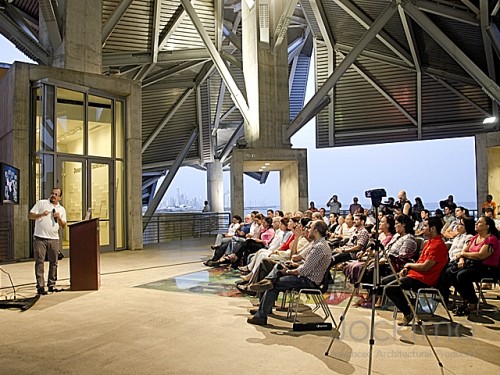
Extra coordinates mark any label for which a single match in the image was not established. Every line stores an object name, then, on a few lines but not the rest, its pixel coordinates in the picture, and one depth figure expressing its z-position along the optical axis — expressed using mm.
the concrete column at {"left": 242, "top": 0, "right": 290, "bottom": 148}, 15867
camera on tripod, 3875
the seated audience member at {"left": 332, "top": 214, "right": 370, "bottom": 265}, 7660
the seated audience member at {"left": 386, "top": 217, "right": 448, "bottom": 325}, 4895
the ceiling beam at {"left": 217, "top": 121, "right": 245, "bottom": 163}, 27630
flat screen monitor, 6535
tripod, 3630
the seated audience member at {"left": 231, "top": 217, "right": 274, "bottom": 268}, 9109
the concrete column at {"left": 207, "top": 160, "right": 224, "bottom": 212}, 27578
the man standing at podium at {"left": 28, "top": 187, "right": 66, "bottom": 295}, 6922
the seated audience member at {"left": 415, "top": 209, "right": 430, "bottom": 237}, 8752
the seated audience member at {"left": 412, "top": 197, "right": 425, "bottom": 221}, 11444
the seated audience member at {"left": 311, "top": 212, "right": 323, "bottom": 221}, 8195
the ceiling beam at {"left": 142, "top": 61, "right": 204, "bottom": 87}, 20062
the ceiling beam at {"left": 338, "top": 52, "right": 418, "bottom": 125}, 20828
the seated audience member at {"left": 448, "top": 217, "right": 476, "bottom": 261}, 6195
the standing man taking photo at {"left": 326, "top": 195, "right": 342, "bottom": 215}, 17094
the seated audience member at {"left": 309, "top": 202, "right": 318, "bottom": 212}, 15364
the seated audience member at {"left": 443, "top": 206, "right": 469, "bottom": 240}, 7843
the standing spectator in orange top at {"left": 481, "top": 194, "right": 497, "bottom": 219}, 10450
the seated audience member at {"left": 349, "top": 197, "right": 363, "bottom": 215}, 14448
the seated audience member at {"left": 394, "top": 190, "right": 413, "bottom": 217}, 9531
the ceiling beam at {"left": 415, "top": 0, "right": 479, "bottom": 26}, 14500
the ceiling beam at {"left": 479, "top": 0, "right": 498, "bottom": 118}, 13595
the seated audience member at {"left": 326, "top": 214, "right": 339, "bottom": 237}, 11345
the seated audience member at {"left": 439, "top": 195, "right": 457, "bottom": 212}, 11116
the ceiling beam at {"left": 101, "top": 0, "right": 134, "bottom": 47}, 14117
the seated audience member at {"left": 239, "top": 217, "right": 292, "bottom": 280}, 7107
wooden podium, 7203
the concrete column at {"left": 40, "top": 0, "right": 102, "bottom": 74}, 12391
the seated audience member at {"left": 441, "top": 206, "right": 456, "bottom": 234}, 9604
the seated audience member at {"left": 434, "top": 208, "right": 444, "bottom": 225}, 10070
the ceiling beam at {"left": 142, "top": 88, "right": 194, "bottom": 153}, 22031
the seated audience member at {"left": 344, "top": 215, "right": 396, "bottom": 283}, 6339
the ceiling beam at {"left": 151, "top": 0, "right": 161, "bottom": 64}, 16528
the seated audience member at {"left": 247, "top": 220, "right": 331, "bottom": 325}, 5062
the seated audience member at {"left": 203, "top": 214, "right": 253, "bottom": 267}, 9617
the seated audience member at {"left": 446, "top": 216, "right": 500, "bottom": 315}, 5352
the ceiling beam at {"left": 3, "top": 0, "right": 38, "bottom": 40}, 17297
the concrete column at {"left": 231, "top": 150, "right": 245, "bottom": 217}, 15234
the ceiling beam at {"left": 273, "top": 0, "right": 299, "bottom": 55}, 15086
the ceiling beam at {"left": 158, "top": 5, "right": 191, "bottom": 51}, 17234
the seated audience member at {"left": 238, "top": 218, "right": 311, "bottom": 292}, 6191
